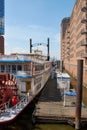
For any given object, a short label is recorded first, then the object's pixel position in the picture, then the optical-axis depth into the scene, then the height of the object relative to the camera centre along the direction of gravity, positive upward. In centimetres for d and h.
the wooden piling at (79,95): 991 -302
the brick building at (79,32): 2624 +849
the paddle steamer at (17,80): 1186 -209
